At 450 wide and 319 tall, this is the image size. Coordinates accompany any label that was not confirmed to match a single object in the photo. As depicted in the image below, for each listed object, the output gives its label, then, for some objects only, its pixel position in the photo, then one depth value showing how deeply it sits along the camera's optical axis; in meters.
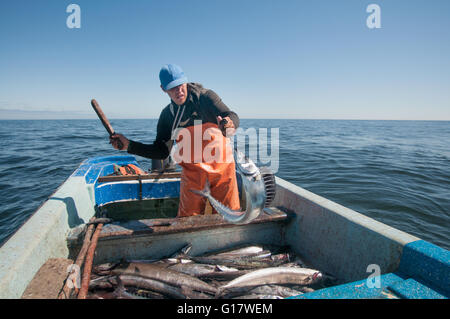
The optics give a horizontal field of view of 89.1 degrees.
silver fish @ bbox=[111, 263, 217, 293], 2.80
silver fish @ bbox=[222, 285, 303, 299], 2.70
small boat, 2.03
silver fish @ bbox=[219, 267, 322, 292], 2.90
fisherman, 3.57
